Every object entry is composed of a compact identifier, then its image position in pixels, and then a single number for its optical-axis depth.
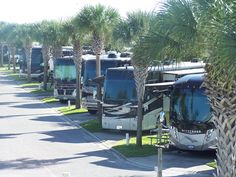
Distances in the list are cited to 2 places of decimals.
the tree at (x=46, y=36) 43.75
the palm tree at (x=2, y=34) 80.94
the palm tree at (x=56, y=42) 42.62
